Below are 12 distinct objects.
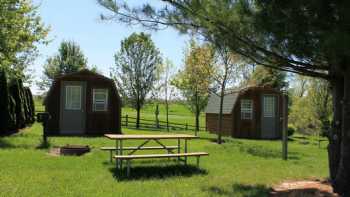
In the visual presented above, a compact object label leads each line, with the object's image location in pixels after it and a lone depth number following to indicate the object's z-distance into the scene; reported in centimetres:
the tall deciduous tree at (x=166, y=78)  2872
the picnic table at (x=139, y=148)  701
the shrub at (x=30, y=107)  2078
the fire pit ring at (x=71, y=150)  946
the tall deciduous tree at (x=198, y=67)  1630
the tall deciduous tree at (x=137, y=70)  2725
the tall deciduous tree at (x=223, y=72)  1501
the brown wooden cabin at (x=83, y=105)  1617
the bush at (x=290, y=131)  2163
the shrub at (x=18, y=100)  1652
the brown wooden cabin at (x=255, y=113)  1969
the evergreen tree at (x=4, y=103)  1408
